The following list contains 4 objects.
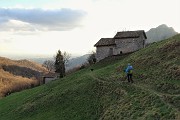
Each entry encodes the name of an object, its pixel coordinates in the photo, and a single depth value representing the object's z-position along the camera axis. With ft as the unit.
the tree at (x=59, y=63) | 193.93
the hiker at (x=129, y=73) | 72.02
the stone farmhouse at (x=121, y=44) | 127.05
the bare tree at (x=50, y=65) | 296.25
